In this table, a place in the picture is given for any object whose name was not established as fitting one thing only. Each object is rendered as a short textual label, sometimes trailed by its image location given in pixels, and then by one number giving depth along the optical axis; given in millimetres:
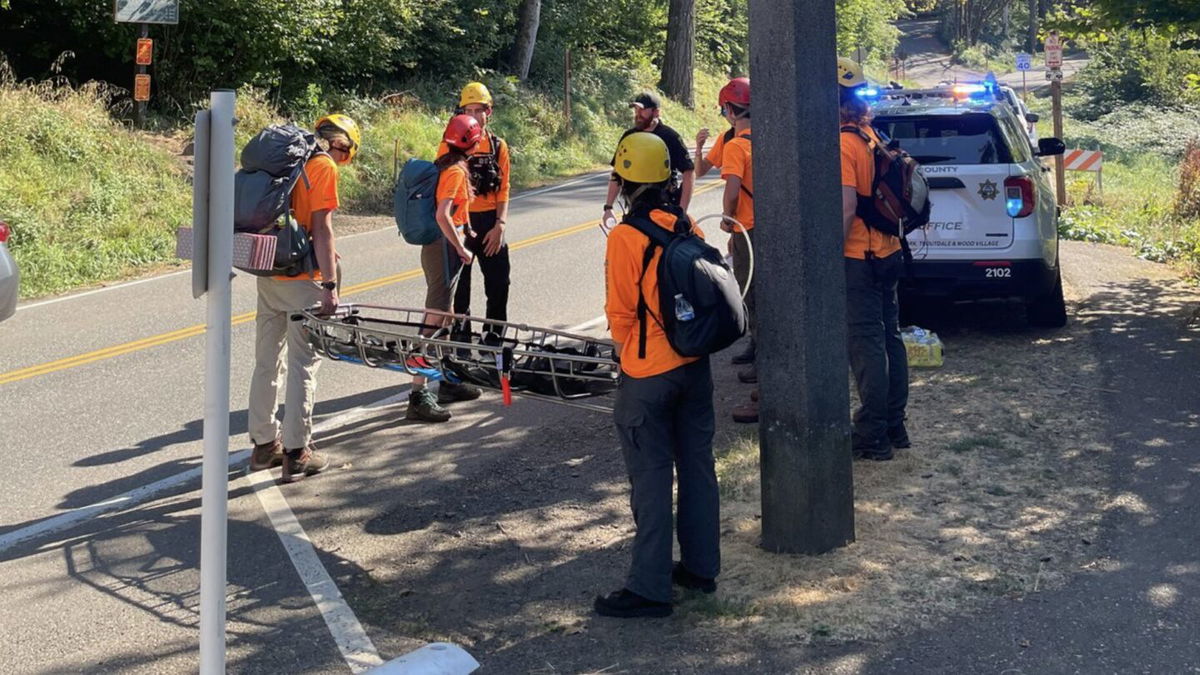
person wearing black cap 8820
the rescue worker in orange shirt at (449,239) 7816
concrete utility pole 5430
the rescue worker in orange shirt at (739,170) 7871
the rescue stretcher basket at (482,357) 6207
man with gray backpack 6676
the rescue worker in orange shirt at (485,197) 8406
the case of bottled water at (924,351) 9000
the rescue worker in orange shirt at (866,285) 6809
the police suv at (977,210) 9289
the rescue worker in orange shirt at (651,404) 5059
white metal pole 3693
